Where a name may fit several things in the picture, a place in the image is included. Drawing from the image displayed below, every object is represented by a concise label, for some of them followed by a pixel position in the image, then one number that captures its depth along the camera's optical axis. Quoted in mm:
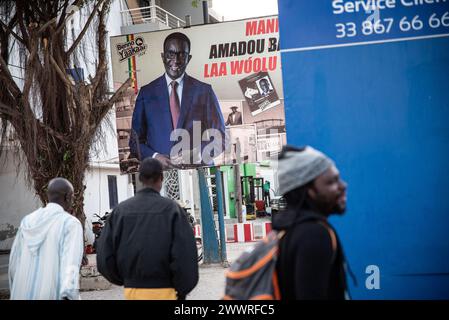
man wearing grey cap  3152
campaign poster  16875
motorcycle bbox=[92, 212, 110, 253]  21938
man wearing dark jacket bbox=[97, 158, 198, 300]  5477
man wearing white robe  5484
